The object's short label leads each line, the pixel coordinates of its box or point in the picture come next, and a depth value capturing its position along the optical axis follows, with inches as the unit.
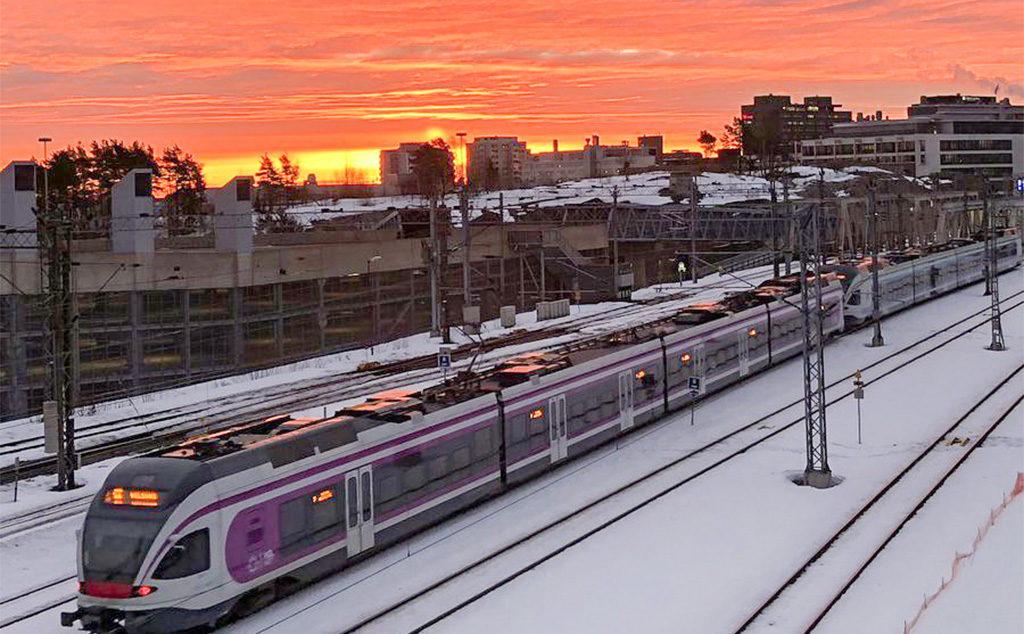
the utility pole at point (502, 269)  3253.2
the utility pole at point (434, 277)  2430.0
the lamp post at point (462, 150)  2533.5
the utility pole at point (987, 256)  2551.7
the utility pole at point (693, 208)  3117.6
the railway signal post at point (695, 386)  1518.2
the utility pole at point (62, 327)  1251.2
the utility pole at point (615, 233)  3321.9
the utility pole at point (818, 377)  1172.5
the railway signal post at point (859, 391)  1421.8
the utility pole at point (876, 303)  2133.4
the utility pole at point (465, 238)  2450.8
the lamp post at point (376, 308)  2758.4
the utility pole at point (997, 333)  2106.1
